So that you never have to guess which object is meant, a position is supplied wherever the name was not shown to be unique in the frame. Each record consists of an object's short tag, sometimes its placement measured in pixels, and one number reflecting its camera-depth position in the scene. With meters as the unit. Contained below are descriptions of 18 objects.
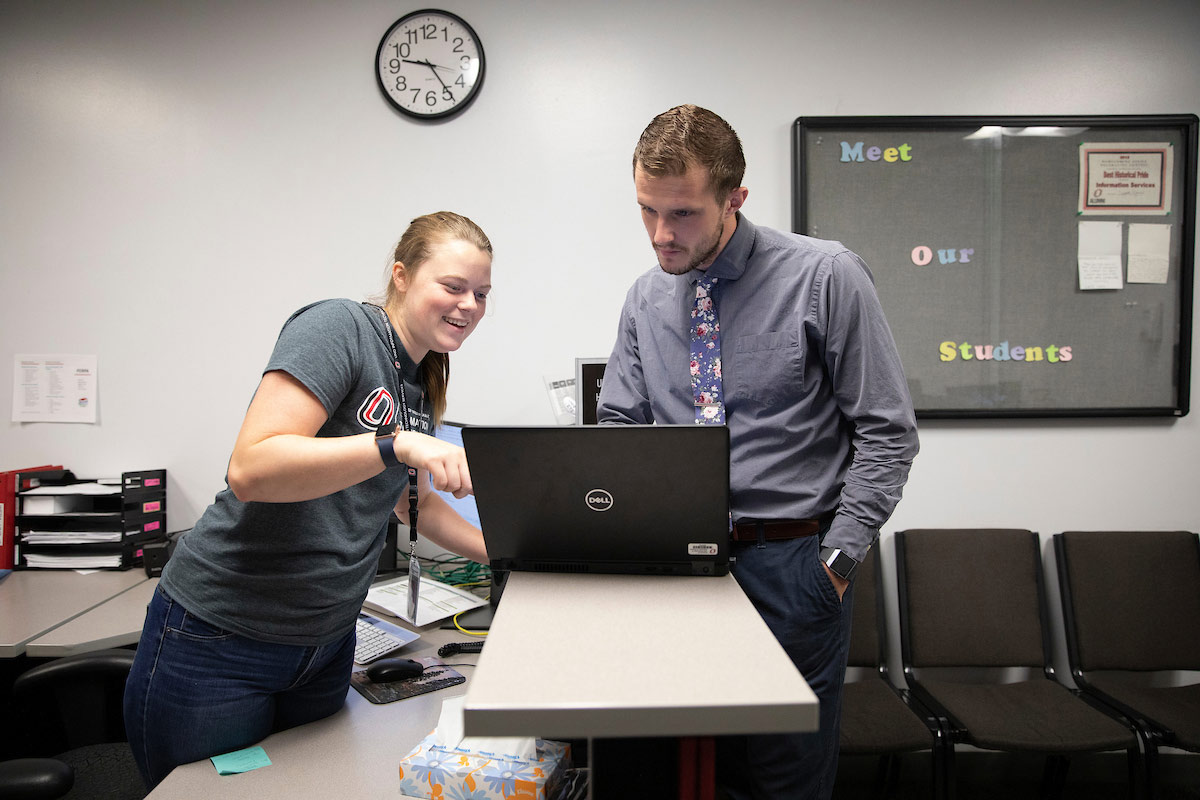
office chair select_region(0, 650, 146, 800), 1.56
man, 1.26
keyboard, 1.62
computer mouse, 1.49
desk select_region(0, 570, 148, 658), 1.82
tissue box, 0.97
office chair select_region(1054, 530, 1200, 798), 2.41
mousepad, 1.43
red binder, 2.36
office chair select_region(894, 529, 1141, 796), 2.33
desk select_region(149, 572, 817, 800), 0.64
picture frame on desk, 2.21
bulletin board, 2.51
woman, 1.04
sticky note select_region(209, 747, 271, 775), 1.15
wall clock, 2.52
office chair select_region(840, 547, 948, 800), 2.02
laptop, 0.94
